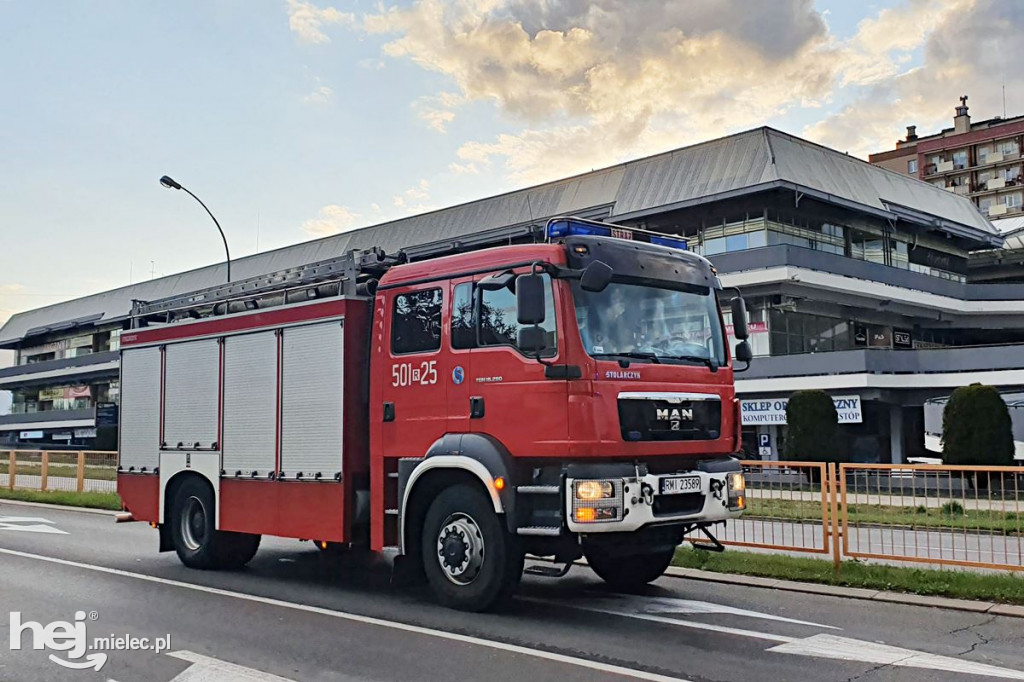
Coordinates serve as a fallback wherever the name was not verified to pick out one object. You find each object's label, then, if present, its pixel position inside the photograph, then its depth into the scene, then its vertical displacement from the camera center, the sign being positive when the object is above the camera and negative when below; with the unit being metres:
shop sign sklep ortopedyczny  33.75 +0.53
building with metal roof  34.00 +7.14
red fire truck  7.91 +0.20
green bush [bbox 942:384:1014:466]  23.11 -0.14
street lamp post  27.84 +7.18
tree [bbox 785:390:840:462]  27.61 -0.03
